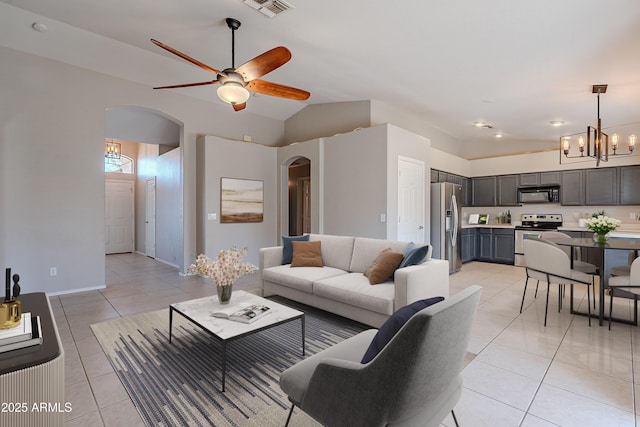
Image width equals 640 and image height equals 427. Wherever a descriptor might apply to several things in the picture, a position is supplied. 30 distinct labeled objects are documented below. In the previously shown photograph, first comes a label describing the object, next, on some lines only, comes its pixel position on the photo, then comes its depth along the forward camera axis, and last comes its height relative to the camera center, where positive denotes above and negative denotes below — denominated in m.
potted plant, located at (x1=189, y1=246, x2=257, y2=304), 2.61 -0.52
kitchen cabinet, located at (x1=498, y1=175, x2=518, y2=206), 7.14 +0.48
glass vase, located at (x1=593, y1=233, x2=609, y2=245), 3.43 -0.34
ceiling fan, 2.86 +1.41
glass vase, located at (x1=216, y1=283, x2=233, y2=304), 2.73 -0.75
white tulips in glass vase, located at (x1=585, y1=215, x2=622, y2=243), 3.61 -0.19
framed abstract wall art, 5.95 +0.21
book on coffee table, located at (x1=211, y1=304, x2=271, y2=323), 2.40 -0.85
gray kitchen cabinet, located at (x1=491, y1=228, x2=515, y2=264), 6.82 -0.79
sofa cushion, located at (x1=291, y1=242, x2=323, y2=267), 4.04 -0.61
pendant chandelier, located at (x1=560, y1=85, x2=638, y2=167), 3.91 +0.93
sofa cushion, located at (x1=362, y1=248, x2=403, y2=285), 3.21 -0.62
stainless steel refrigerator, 5.81 -0.25
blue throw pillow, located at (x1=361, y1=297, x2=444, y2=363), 1.26 -0.50
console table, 1.22 -0.74
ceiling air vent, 2.96 +2.05
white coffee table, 2.18 -0.87
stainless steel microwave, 6.66 +0.35
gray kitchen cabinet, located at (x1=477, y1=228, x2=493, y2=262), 7.16 -0.83
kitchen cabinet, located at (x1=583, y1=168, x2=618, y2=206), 5.91 +0.47
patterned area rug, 1.86 -1.24
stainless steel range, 6.57 -0.37
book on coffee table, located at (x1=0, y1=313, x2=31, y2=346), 1.38 -0.58
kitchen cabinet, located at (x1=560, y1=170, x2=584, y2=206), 6.30 +0.47
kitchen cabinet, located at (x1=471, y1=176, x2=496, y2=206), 7.48 +0.49
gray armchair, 1.08 -0.67
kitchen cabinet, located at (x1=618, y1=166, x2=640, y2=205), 5.67 +0.48
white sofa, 2.83 -0.78
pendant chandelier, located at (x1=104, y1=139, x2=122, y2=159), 7.92 +1.62
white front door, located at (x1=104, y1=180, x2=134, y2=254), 8.48 -0.18
